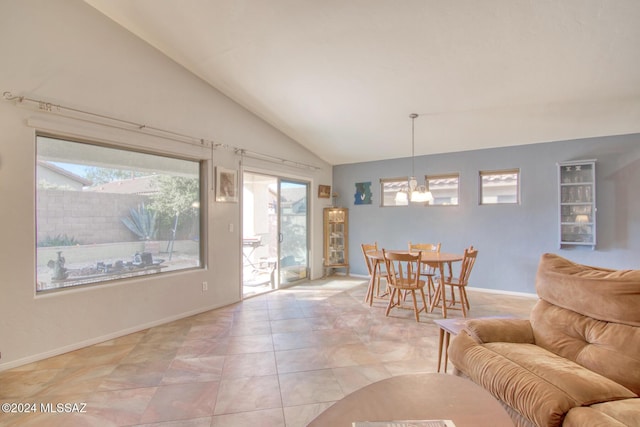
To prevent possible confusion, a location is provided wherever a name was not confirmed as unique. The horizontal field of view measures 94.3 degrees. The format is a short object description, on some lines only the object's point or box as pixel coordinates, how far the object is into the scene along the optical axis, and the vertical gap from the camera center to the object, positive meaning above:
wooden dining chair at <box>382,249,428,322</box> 3.69 -0.92
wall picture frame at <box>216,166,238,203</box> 4.18 +0.40
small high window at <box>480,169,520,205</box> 4.96 +0.42
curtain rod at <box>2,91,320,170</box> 2.63 +0.97
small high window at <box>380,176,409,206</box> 5.95 +0.48
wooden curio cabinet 6.23 -0.56
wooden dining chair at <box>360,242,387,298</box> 4.38 -0.78
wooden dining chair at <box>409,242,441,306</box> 4.70 -0.60
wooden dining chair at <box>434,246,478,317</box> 3.82 -0.90
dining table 3.82 -0.65
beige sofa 1.38 -0.85
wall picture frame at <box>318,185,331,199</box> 6.20 +0.44
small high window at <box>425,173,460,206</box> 5.42 +0.45
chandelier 3.86 +0.25
